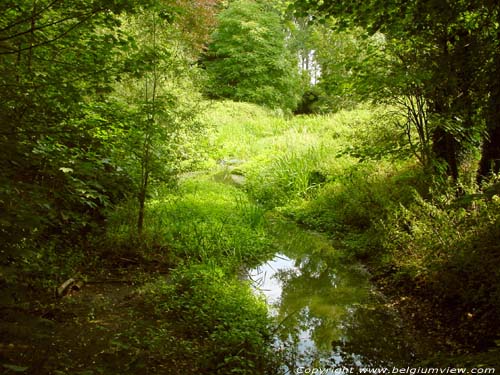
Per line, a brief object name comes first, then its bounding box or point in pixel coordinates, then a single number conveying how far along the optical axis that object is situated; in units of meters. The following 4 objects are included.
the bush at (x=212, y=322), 3.56
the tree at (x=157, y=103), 5.23
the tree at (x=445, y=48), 3.53
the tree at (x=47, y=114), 2.47
